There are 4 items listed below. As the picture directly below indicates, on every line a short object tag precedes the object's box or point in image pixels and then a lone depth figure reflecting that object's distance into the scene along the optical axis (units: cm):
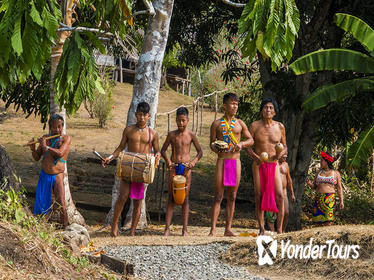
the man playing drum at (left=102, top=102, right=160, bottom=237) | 1280
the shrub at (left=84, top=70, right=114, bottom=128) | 3476
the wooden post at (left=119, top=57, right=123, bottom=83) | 5060
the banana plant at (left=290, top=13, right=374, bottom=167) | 1560
